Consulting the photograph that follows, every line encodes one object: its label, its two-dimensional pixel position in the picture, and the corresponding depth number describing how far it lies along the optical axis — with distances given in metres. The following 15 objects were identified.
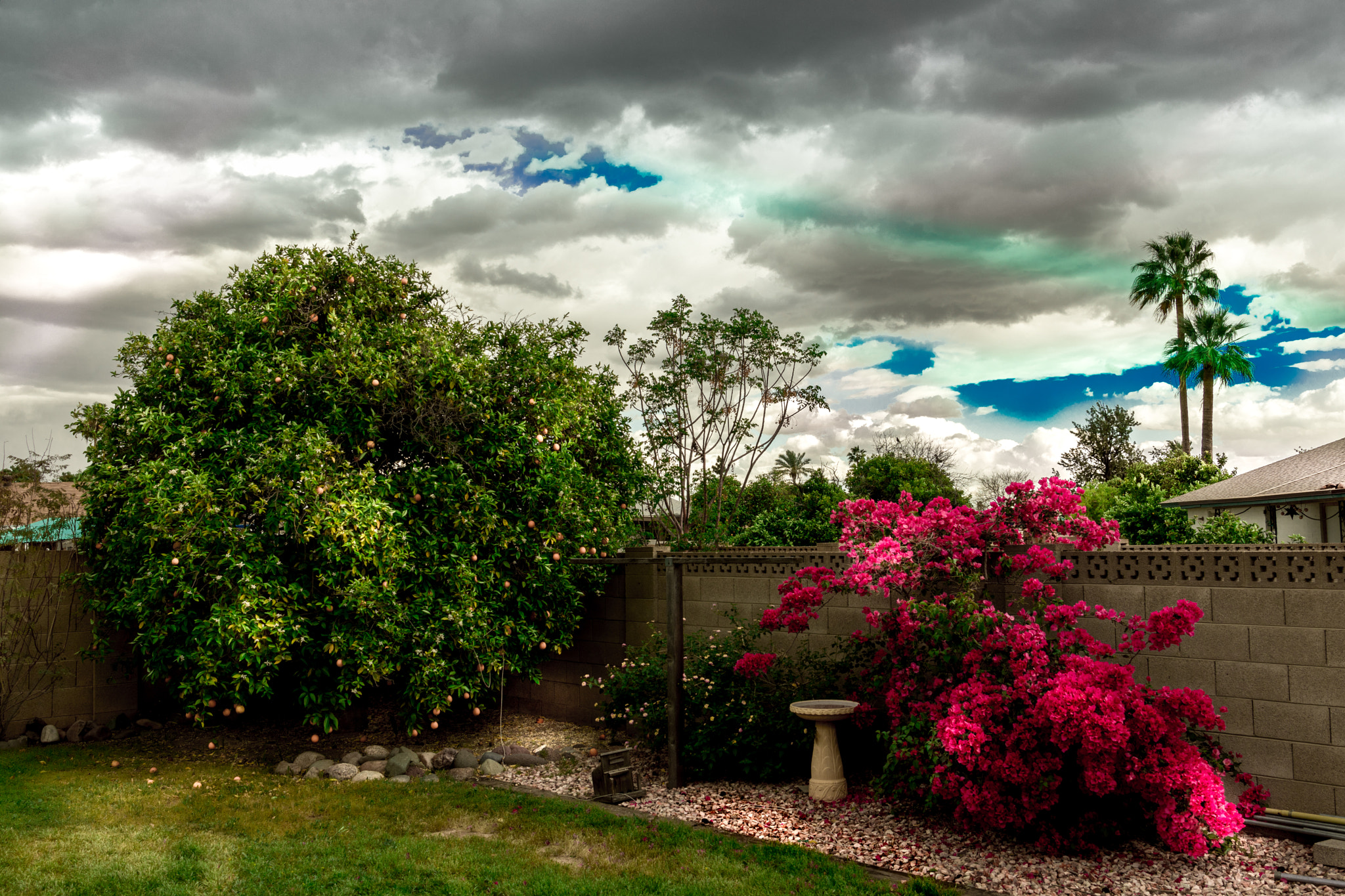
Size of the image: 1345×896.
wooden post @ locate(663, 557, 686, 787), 6.88
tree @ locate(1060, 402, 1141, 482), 38.22
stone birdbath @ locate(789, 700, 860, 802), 6.29
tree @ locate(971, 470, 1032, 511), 41.59
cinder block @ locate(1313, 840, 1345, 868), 4.75
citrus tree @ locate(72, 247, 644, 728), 7.04
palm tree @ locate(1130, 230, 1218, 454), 28.67
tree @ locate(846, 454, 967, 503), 34.06
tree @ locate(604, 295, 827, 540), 17.88
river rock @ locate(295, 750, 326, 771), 7.81
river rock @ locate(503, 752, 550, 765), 7.98
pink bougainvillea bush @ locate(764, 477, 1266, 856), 4.74
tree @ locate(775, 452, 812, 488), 44.94
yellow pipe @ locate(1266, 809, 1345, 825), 5.19
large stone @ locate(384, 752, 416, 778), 7.55
